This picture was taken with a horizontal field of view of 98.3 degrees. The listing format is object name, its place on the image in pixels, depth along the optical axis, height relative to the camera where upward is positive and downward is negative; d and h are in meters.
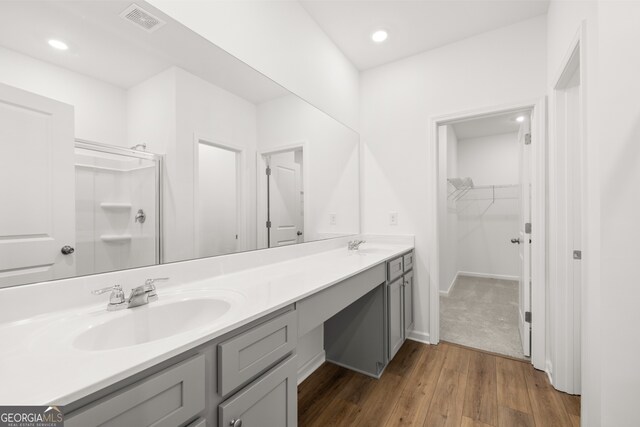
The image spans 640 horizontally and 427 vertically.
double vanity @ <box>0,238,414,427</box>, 0.54 -0.34
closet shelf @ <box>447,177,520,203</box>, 4.43 +0.35
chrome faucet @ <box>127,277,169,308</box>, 0.92 -0.28
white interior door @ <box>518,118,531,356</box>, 2.10 -0.22
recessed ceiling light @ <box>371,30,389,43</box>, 2.24 +1.46
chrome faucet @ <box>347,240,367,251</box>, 2.31 -0.27
